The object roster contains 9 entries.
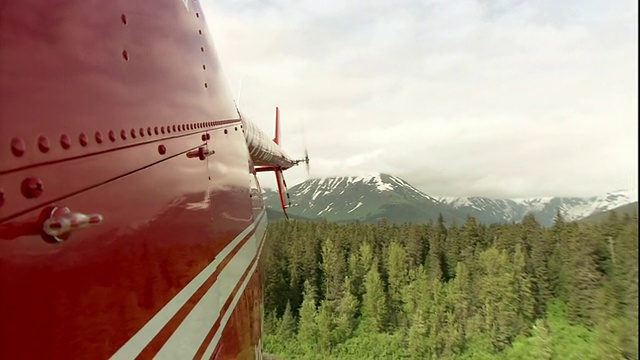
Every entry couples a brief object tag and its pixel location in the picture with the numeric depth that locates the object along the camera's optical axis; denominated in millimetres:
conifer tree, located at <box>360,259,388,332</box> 62162
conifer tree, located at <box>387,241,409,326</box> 65250
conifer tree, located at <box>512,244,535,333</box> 57281
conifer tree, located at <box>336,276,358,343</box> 61500
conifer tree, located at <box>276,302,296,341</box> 63531
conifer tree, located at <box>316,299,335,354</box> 60094
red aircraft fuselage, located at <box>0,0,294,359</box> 1102
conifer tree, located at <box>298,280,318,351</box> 61031
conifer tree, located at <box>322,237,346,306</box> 66706
